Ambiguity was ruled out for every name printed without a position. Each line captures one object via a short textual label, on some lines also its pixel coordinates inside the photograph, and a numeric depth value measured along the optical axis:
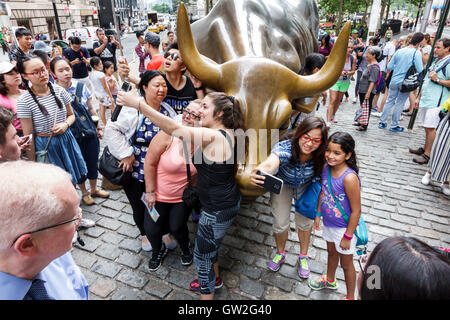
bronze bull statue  2.82
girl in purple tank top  2.53
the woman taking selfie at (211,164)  2.29
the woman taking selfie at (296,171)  2.62
